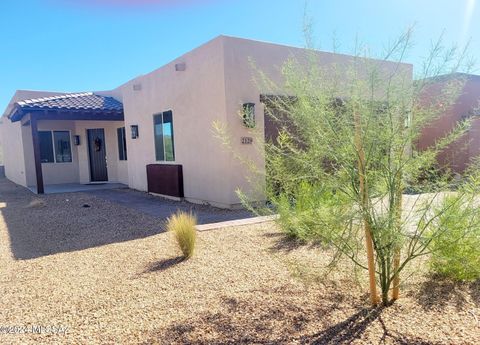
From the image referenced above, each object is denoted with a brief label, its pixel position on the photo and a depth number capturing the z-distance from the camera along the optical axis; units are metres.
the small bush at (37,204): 10.52
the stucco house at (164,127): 8.57
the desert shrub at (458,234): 2.82
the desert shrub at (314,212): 3.00
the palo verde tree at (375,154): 2.79
